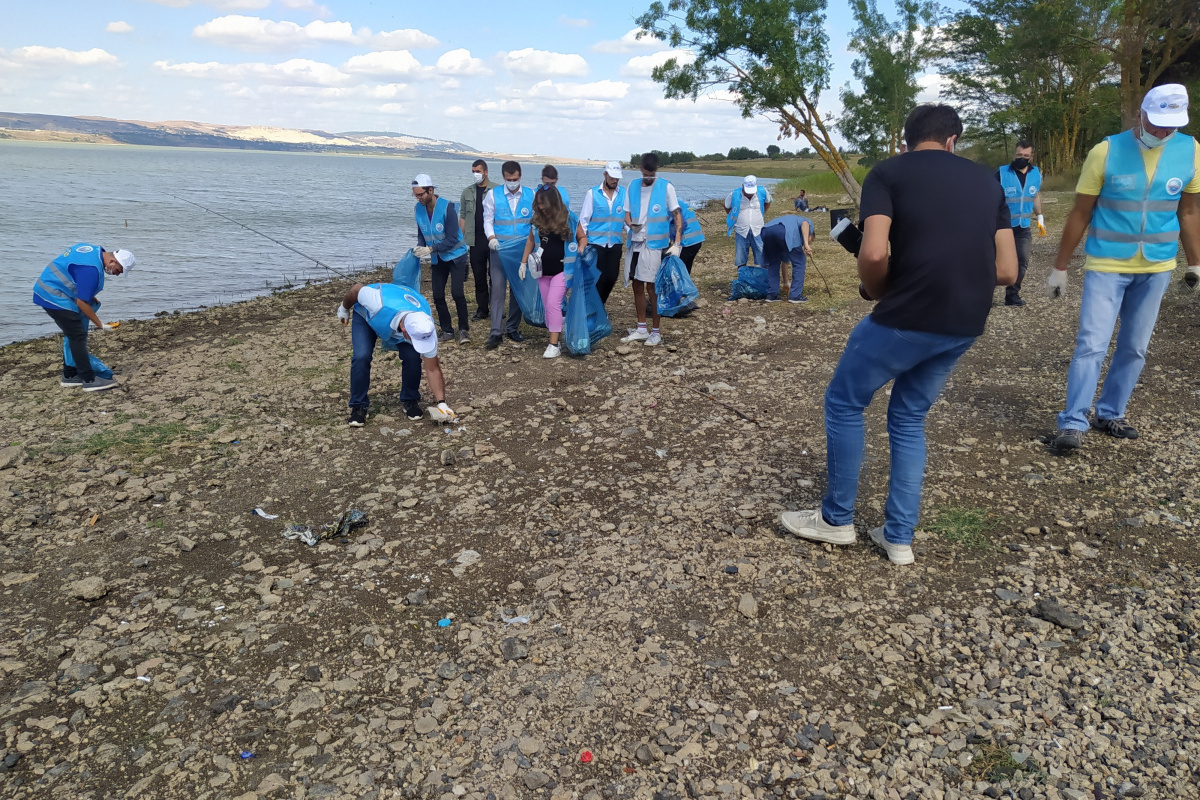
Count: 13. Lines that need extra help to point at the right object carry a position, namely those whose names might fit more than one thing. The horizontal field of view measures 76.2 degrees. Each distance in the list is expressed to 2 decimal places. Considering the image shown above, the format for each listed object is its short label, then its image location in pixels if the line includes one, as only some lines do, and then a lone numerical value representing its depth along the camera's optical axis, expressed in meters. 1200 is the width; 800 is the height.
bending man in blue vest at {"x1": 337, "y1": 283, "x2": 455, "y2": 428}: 5.76
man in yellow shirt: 4.20
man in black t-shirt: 3.01
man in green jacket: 8.74
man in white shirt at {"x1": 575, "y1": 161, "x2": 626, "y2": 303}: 7.52
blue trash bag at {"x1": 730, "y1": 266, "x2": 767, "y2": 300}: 10.19
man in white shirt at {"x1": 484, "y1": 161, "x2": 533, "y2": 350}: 7.63
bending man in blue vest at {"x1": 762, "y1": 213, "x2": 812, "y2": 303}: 9.40
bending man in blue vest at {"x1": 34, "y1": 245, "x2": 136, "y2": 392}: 7.02
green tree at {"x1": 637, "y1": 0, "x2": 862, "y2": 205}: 16.94
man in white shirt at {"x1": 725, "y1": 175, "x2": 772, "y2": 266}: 9.56
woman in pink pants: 7.35
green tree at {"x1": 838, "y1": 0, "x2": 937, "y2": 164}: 29.84
